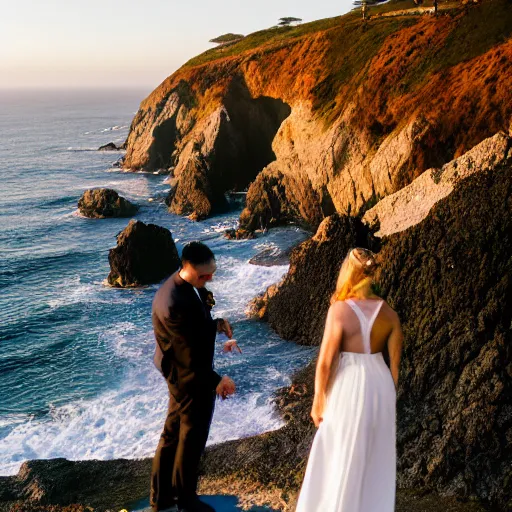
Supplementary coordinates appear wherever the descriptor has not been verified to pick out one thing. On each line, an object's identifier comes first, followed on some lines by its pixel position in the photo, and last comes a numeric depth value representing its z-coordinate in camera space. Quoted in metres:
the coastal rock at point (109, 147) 83.34
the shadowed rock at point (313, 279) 18.48
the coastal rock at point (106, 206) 42.12
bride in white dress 4.76
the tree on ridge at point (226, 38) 69.64
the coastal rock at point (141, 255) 26.78
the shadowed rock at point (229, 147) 42.12
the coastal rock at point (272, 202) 32.03
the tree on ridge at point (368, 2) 51.86
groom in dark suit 5.34
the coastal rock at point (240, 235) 33.25
